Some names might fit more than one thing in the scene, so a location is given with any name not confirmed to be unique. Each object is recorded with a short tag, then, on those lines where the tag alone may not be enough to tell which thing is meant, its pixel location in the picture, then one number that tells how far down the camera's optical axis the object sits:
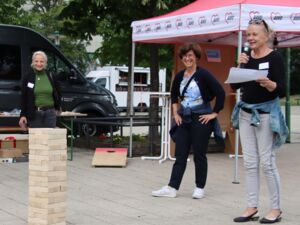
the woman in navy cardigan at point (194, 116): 8.38
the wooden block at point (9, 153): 12.16
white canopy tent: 9.65
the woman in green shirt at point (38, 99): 9.81
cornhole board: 11.49
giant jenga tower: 6.40
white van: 39.72
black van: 15.79
